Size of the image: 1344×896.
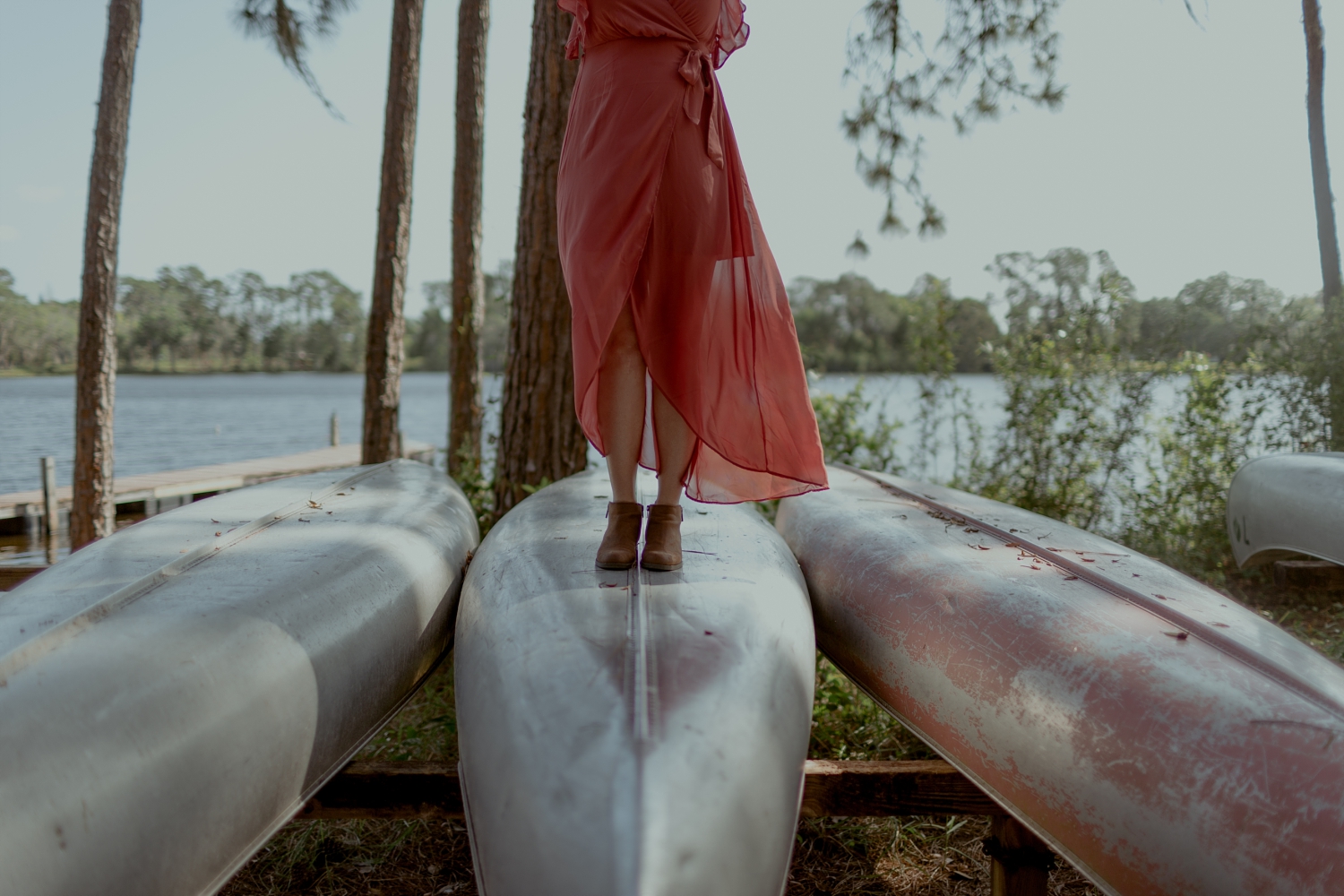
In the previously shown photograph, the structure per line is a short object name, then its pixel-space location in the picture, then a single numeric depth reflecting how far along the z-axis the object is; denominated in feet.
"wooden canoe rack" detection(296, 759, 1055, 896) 5.79
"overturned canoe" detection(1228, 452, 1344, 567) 11.25
